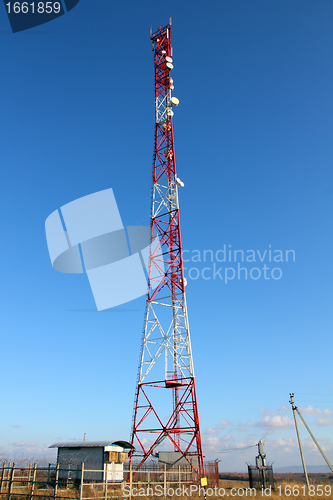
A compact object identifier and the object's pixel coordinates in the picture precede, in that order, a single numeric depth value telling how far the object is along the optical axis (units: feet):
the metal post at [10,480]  73.98
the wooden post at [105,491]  67.80
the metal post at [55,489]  67.01
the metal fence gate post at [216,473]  103.55
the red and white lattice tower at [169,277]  104.58
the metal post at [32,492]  71.56
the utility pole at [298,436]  112.29
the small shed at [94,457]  95.45
